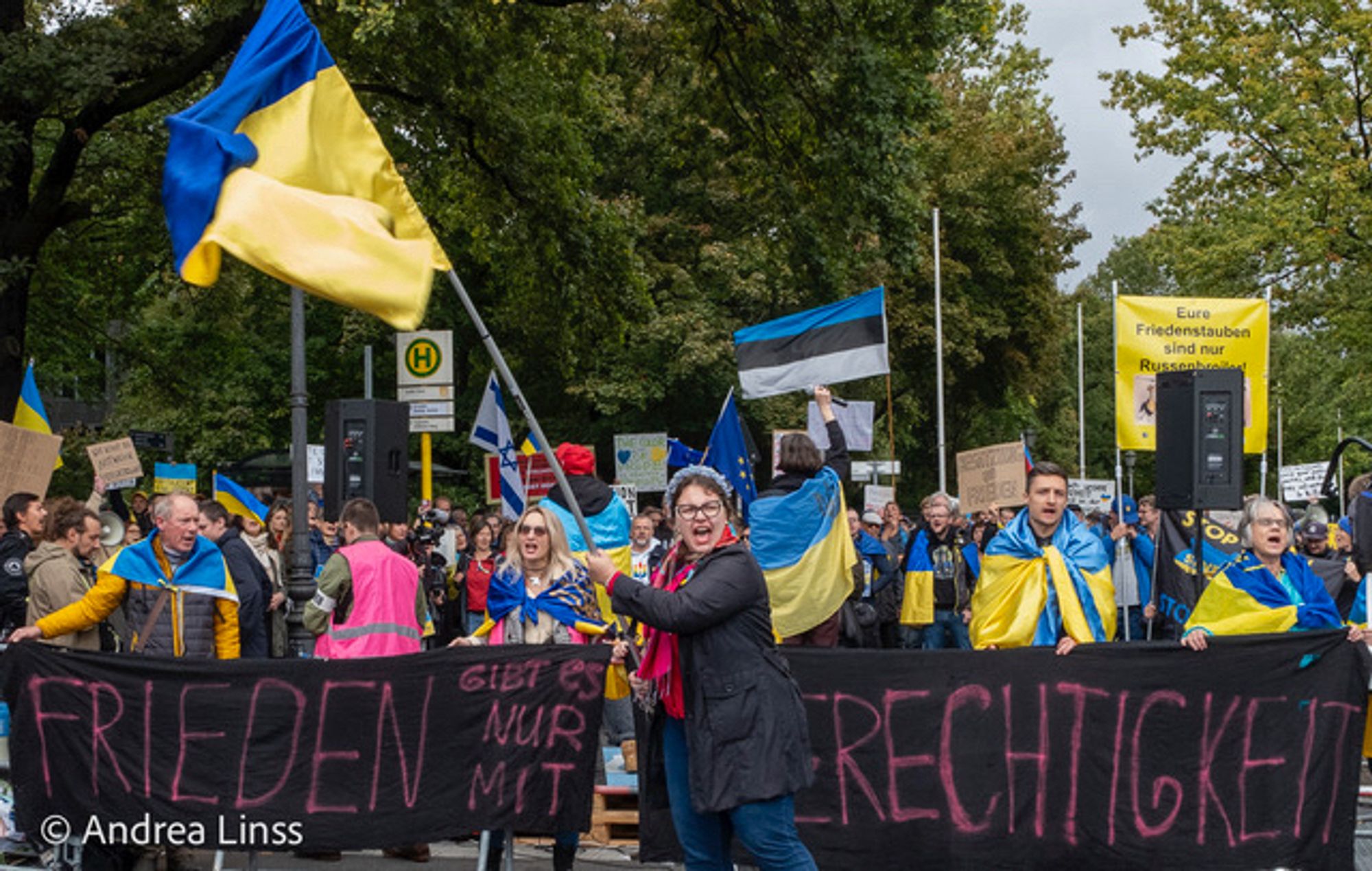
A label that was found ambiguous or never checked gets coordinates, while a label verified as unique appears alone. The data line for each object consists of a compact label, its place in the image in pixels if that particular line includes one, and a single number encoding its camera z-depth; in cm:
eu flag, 1358
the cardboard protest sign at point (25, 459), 1379
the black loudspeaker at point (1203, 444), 993
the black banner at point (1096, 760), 759
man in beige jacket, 943
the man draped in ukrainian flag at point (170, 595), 846
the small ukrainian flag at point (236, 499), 1602
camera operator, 1666
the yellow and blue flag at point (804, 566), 1061
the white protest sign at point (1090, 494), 3070
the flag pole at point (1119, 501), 1291
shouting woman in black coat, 593
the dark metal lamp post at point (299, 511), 1277
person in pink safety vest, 883
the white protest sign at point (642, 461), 2639
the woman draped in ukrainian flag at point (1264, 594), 797
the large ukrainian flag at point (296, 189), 623
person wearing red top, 1673
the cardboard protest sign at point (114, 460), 1642
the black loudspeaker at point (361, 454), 1260
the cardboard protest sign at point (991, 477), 1856
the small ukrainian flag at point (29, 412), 1745
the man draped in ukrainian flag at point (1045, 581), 795
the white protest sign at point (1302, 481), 2747
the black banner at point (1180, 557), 1319
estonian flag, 1285
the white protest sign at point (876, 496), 2409
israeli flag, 1566
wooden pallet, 905
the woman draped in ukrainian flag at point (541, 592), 820
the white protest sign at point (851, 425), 1321
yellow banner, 1261
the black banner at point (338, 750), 784
